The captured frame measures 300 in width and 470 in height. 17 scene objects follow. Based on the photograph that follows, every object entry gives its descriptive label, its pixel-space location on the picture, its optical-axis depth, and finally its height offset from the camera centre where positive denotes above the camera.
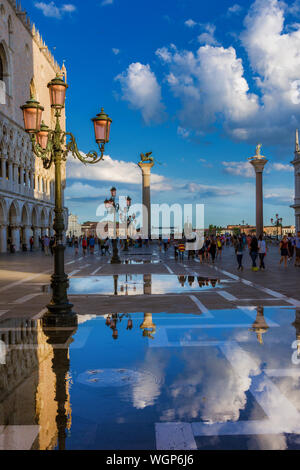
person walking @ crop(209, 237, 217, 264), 26.98 -0.95
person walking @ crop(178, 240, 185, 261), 29.56 -0.89
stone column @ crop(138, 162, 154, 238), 58.16 +4.90
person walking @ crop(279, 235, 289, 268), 22.92 -0.80
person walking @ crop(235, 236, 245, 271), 20.53 -0.84
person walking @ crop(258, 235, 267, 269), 20.75 -0.79
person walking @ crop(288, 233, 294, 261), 27.73 -0.97
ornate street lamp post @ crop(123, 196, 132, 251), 42.59 +3.10
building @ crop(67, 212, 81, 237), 189.38 +4.61
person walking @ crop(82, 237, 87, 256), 37.62 -0.79
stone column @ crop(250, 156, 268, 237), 55.31 +5.70
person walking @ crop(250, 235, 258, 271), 20.70 -0.84
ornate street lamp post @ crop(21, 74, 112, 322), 9.17 +1.98
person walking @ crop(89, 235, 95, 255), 38.42 -0.82
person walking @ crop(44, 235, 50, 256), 36.41 -0.57
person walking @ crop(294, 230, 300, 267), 22.75 -0.89
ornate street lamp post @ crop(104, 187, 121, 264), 27.72 +2.08
